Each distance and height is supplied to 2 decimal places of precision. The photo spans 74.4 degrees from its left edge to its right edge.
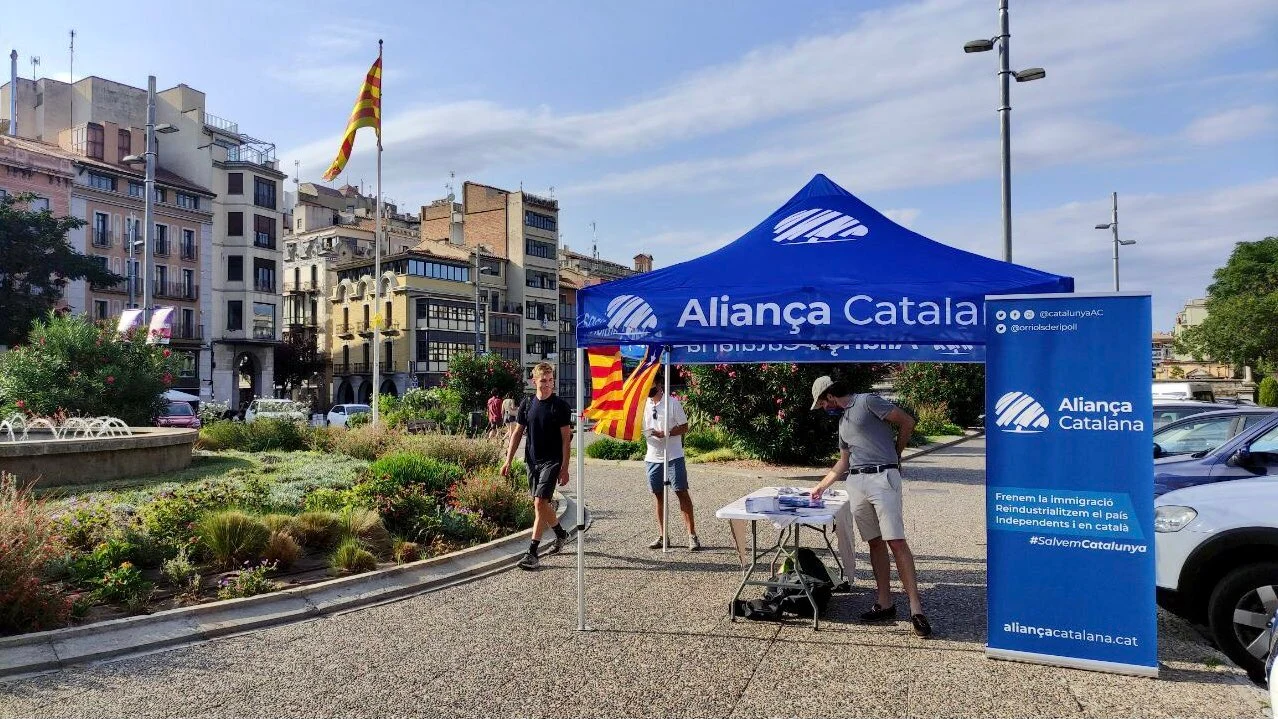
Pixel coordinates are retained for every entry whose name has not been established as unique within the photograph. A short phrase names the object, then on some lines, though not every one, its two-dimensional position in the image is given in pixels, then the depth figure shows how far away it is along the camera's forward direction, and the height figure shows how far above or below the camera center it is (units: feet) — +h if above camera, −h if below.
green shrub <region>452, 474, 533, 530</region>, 34.45 -5.17
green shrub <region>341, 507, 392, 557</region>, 29.58 -5.48
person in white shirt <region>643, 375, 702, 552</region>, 30.71 -2.76
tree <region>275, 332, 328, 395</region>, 226.38 +4.40
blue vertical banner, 17.78 -2.29
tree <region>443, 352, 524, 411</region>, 110.93 -0.23
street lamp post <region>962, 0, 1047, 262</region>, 50.60 +17.17
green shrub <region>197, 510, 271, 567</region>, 26.17 -5.05
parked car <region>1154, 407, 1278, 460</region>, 38.55 -2.58
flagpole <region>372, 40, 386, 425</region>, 76.48 +11.69
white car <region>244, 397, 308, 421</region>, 122.11 -4.33
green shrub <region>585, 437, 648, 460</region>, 69.82 -6.07
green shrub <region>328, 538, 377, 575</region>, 26.55 -5.82
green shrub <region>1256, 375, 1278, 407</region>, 152.66 -2.84
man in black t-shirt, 28.14 -2.30
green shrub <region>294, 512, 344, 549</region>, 28.96 -5.28
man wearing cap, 20.66 -2.45
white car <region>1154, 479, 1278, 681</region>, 18.11 -4.13
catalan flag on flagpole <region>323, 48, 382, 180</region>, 75.15 +23.82
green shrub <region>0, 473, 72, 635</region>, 20.06 -4.97
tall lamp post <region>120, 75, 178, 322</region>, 81.05 +19.32
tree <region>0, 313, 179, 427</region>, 54.19 +0.21
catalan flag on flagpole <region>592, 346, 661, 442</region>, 30.01 -1.21
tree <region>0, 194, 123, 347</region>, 131.13 +18.39
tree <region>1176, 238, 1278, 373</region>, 164.55 +9.55
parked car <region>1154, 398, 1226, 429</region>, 45.68 -1.74
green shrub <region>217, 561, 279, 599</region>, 23.63 -5.91
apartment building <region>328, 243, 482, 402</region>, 225.15 +15.95
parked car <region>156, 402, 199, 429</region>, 90.53 -4.46
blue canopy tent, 20.52 +2.23
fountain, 37.96 -3.65
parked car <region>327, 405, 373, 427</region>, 126.72 -5.48
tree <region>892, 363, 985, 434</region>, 107.96 -1.27
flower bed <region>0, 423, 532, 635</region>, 21.95 -5.08
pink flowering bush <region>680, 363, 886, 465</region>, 60.54 -2.03
